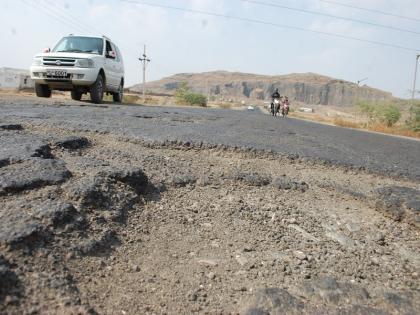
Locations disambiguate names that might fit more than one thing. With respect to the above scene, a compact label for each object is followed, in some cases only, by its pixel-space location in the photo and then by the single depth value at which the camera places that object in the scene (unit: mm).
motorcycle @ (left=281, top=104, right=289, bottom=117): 22125
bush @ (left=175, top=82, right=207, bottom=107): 39006
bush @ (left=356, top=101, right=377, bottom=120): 35406
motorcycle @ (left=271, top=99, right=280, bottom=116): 20867
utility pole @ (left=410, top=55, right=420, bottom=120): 28816
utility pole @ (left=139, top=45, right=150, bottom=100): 64062
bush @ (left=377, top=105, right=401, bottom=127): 32156
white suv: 9242
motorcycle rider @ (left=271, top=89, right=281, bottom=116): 20916
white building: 41844
